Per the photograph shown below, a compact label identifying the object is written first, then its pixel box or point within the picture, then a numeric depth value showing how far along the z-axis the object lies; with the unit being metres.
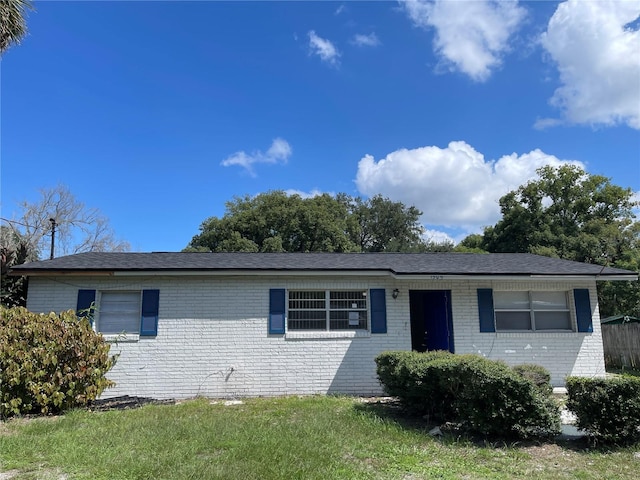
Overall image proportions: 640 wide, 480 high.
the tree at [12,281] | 9.84
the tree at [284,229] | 33.38
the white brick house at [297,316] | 9.60
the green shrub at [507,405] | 5.40
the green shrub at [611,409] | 5.18
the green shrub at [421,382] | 6.39
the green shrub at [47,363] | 7.05
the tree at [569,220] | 26.56
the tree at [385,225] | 41.97
